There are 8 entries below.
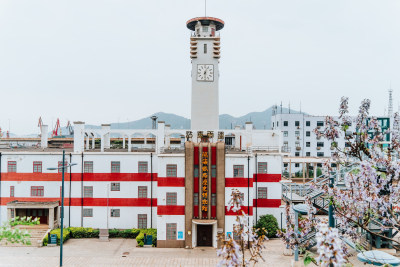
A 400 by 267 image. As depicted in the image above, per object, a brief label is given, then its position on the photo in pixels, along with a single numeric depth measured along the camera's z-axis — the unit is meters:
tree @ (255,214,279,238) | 34.16
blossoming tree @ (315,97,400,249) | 10.49
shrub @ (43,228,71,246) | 32.88
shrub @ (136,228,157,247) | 32.39
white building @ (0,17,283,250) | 32.19
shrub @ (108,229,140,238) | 35.28
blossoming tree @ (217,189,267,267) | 8.66
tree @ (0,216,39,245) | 13.34
